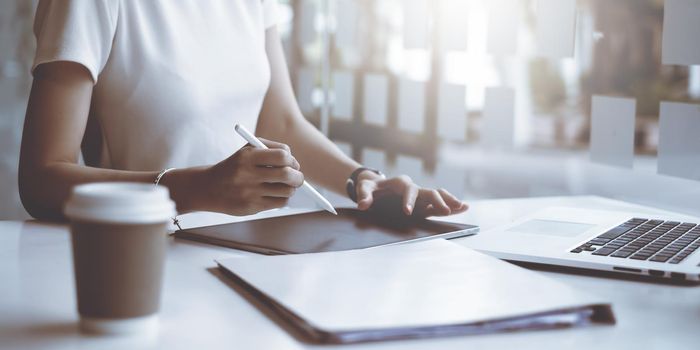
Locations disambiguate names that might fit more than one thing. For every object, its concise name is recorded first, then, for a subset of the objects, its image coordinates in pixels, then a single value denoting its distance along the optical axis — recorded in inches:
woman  40.9
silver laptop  35.2
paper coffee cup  22.9
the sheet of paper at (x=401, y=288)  26.0
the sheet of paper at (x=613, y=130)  64.5
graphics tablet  37.8
